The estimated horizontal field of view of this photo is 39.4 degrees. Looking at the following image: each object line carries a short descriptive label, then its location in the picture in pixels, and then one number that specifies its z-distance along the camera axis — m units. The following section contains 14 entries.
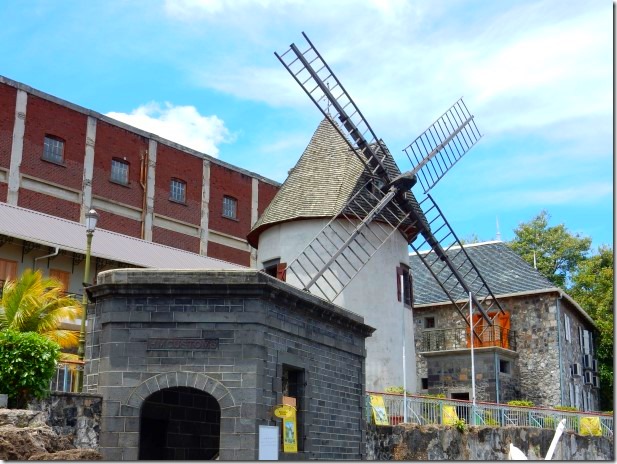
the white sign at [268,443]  14.94
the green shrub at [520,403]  27.88
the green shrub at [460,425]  23.19
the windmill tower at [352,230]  27.12
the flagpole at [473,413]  24.94
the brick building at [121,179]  35.84
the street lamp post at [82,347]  16.55
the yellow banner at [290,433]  16.11
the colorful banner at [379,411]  21.42
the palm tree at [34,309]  18.11
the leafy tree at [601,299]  40.75
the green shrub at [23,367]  14.32
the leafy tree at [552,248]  51.16
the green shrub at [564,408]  28.83
